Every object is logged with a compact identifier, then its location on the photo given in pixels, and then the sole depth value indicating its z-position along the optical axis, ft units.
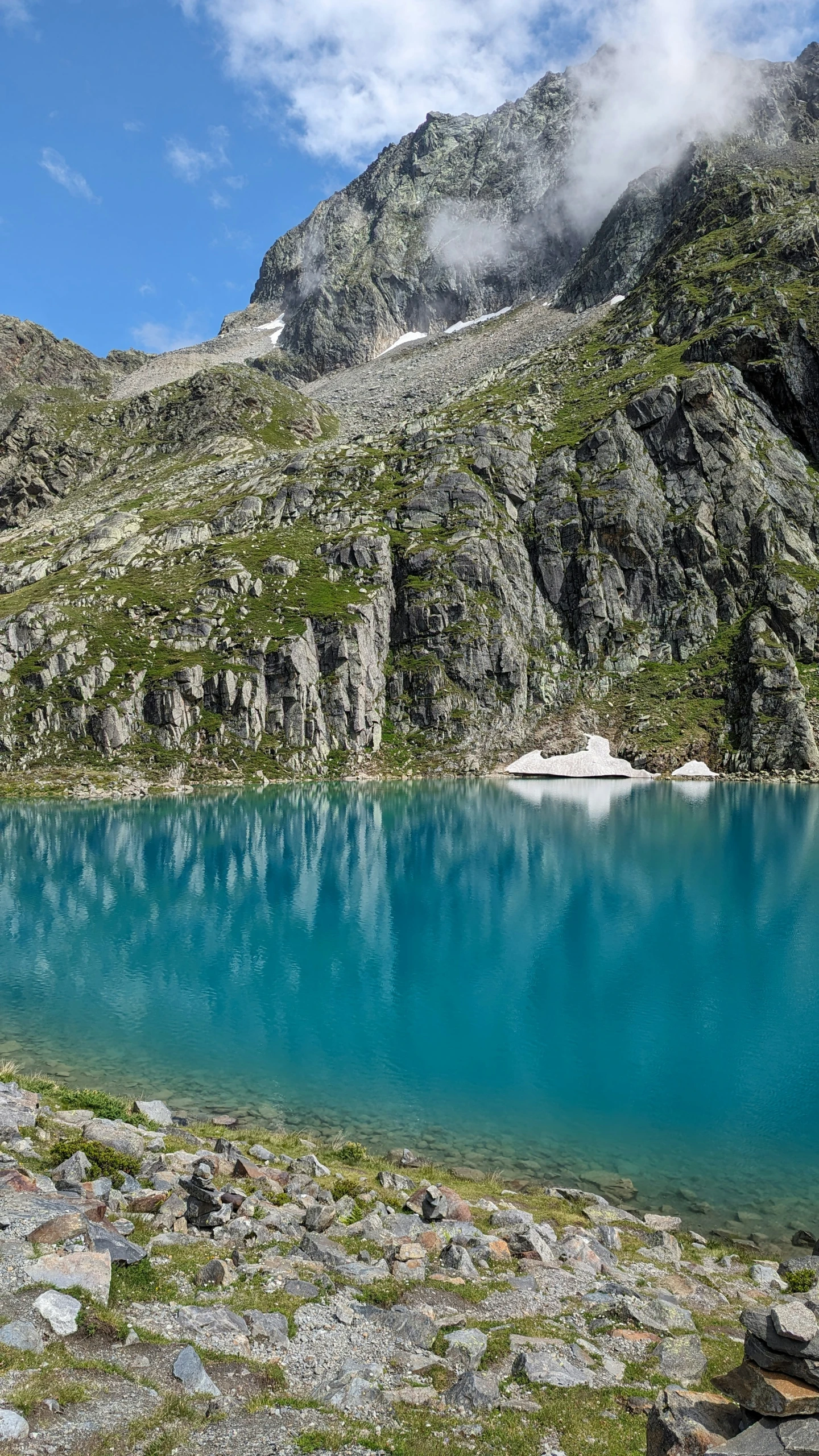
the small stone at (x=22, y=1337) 31.14
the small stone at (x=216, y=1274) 41.24
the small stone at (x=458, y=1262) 47.70
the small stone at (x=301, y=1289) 41.39
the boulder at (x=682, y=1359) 37.50
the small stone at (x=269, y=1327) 36.37
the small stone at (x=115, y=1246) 40.32
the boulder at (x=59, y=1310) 33.35
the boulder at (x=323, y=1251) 46.43
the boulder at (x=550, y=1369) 35.63
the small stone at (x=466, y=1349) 36.76
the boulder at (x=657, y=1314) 43.37
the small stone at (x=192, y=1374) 31.40
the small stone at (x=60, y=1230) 40.34
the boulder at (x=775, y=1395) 28.55
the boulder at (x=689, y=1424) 28.73
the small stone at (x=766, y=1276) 52.75
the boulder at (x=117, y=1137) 59.98
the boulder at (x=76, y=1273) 36.50
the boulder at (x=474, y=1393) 33.12
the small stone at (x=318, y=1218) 51.06
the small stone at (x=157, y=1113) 73.41
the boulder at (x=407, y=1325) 38.29
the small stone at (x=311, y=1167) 62.85
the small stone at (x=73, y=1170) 50.55
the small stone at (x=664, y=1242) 56.24
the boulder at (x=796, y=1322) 30.55
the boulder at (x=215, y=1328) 35.27
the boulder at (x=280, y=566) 547.08
